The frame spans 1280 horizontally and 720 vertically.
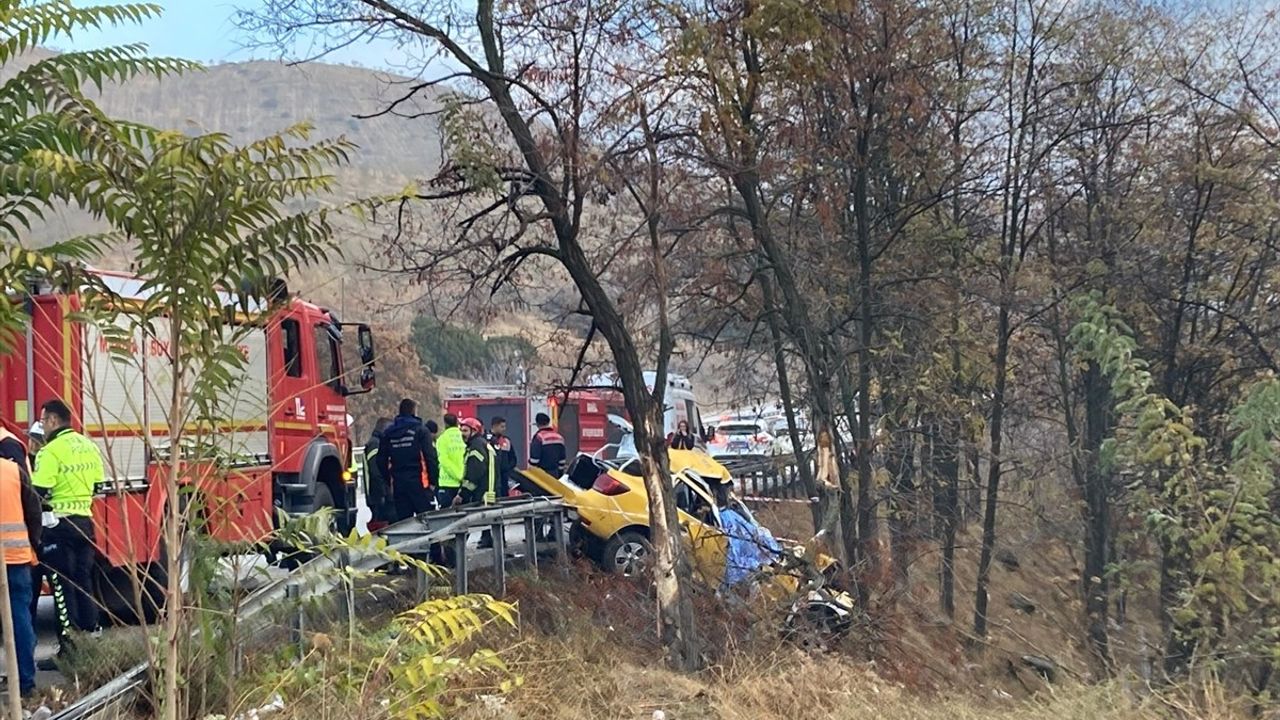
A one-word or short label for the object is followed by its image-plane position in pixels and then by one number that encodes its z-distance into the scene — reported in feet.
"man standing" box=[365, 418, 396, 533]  46.32
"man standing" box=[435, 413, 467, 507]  49.32
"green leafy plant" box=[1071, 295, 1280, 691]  39.78
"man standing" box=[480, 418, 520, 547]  55.06
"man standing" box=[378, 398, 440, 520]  45.32
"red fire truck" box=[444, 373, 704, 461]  94.99
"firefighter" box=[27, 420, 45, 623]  28.91
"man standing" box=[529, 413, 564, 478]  60.54
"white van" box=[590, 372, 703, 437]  95.61
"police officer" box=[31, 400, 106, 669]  27.81
